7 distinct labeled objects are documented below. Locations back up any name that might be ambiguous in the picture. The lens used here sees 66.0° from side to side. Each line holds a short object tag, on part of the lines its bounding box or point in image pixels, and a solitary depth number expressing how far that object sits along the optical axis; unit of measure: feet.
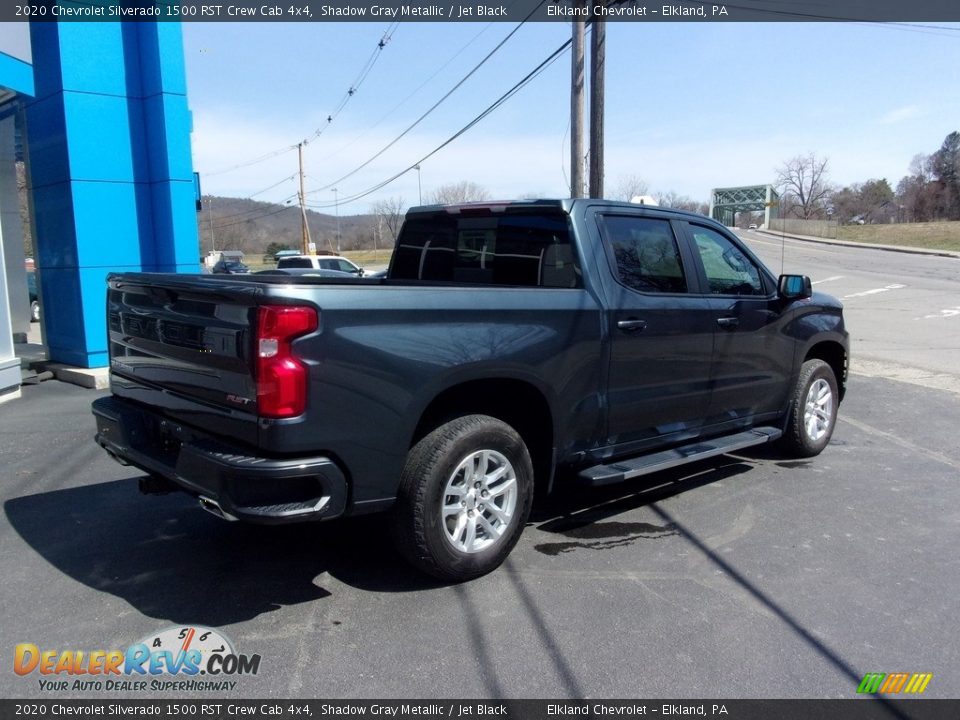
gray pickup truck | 10.40
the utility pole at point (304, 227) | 184.22
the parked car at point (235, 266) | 109.85
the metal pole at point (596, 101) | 40.63
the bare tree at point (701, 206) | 66.93
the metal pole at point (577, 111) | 41.78
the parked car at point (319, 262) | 81.40
